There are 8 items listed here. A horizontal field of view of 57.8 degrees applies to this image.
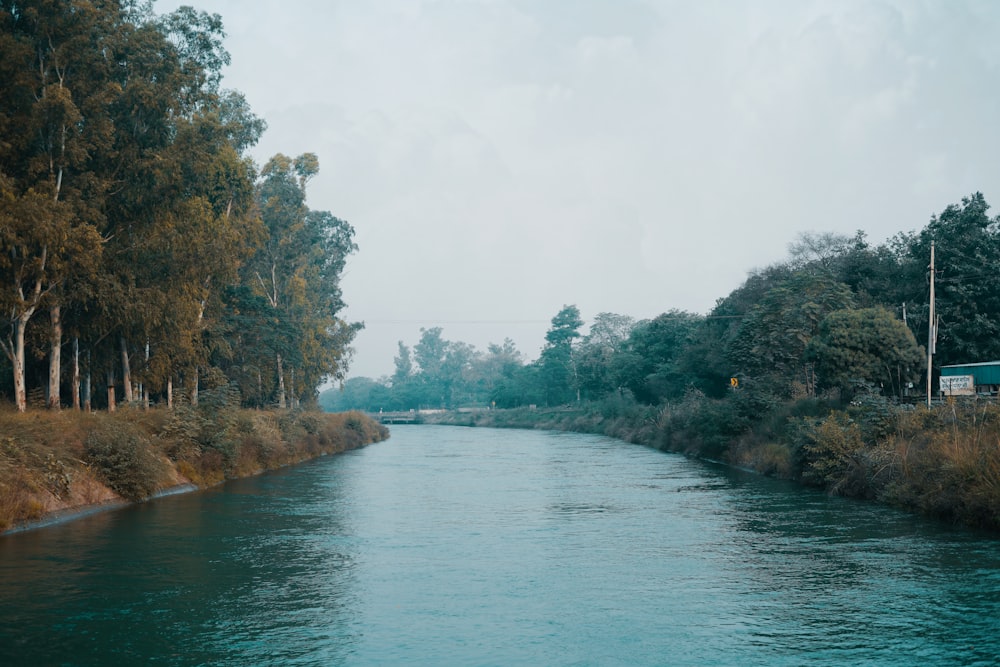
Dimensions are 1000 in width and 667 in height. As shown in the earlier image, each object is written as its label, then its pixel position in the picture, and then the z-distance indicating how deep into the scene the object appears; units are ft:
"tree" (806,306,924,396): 121.39
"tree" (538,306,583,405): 437.17
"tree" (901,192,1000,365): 160.97
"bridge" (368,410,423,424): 532.32
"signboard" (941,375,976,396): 115.55
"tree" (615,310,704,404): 266.26
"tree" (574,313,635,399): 340.82
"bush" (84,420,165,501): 85.56
